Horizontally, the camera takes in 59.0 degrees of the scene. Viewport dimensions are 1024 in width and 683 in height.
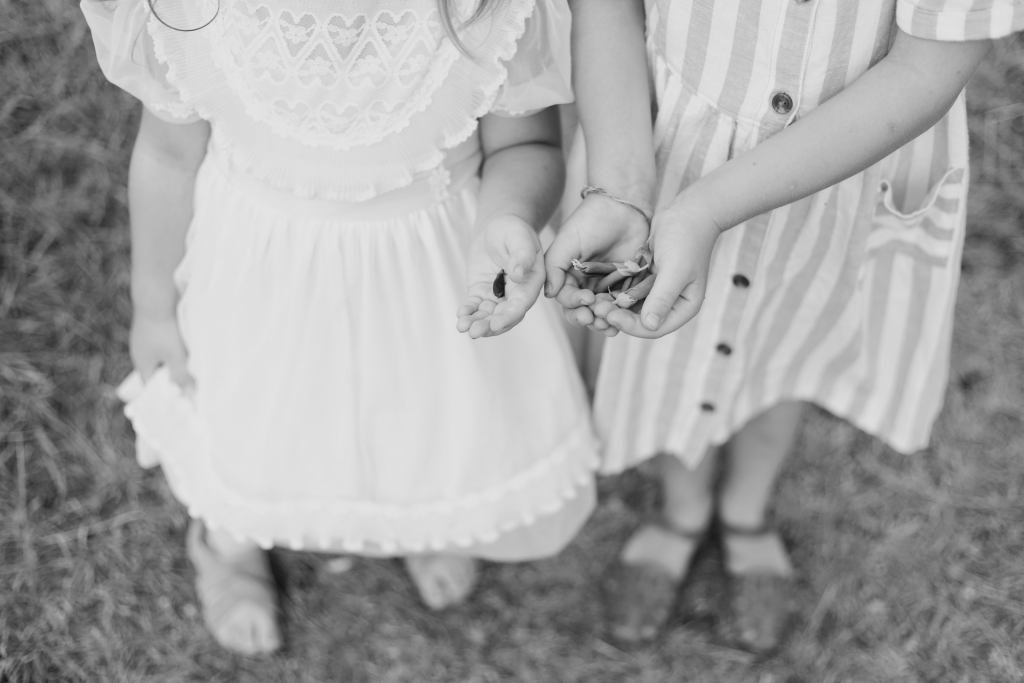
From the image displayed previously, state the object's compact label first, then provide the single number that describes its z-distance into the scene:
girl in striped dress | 1.01
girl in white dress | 1.03
